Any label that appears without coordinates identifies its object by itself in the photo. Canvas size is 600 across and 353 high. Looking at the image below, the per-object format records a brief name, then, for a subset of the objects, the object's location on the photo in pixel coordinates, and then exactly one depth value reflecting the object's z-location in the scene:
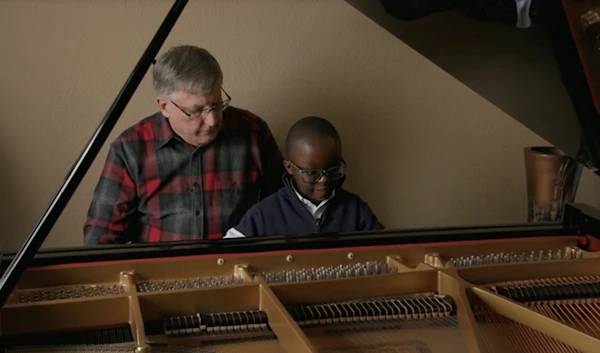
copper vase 2.59
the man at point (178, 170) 2.29
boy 2.21
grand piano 1.30
